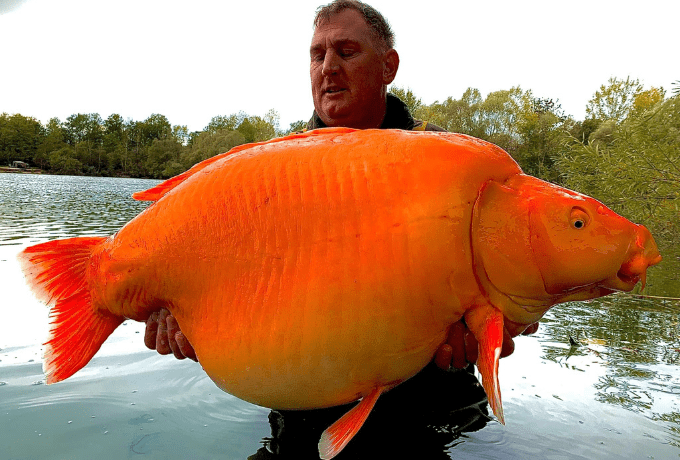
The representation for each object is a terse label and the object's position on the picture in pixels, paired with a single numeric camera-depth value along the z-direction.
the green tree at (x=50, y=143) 82.19
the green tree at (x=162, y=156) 67.50
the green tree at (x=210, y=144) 50.64
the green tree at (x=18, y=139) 81.31
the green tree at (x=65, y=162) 80.38
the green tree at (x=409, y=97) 41.01
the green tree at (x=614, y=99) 39.72
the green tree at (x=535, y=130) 33.47
